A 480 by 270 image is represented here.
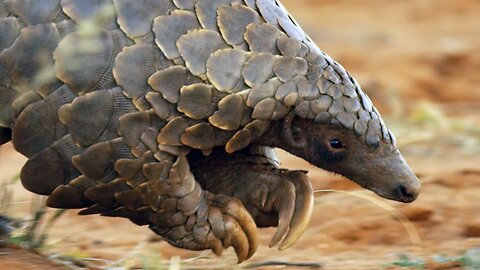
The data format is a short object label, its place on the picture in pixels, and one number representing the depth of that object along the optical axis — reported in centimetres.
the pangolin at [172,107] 824
